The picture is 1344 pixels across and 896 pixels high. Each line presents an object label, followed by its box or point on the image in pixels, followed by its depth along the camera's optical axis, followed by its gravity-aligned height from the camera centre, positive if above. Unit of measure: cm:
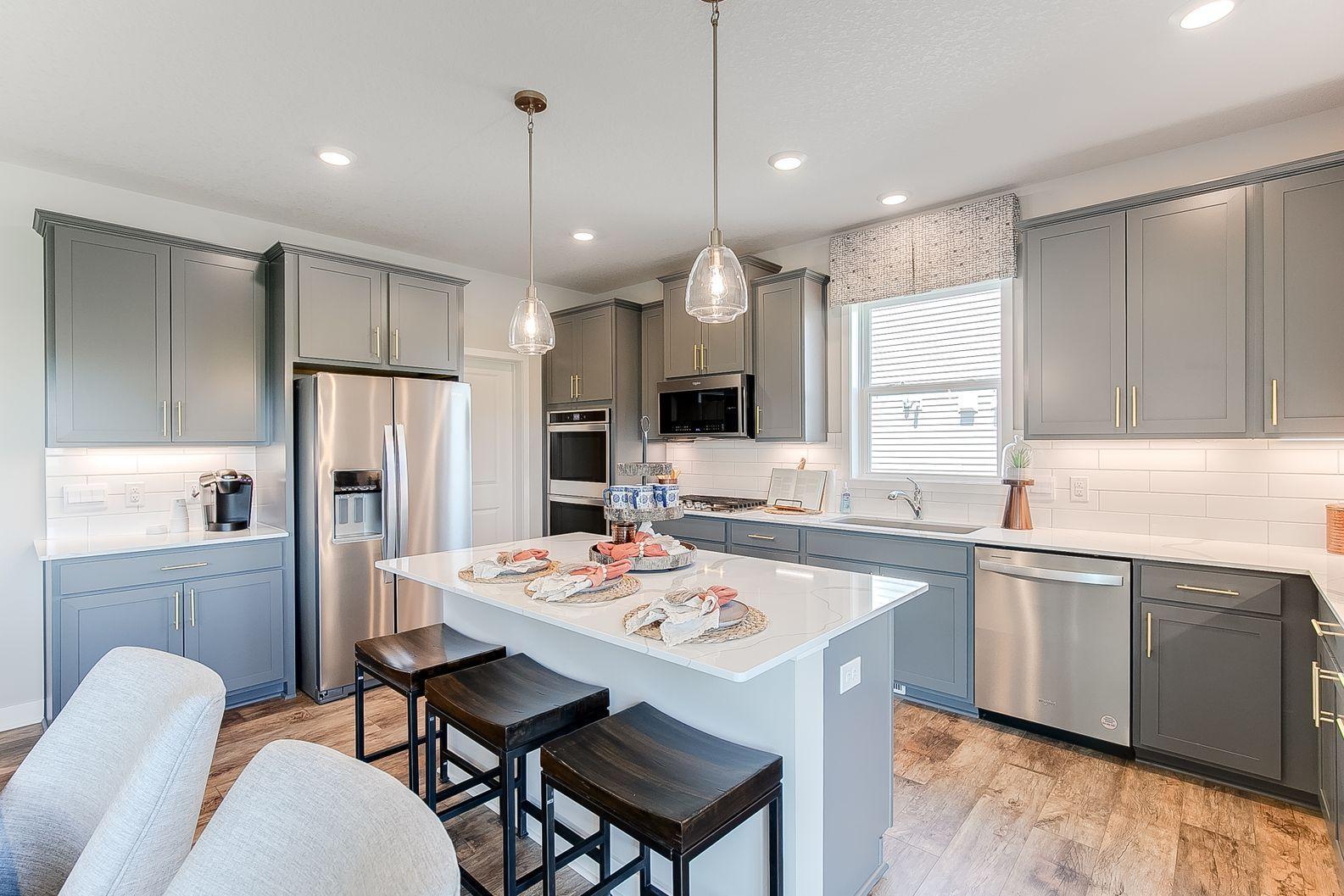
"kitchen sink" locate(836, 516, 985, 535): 334 -46
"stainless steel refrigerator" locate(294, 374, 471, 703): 342 -33
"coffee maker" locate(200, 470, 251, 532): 343 -29
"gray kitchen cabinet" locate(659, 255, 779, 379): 419 +72
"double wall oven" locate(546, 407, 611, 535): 471 -18
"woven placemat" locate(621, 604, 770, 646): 148 -45
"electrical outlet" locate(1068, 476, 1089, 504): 321 -24
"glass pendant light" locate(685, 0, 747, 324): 196 +50
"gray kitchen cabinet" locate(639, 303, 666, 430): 481 +65
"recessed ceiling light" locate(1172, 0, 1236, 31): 191 +130
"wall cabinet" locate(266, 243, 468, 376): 348 +79
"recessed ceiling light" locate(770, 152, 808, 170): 292 +131
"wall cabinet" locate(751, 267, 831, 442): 396 +56
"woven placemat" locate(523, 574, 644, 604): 184 -44
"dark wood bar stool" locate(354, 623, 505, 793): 203 -71
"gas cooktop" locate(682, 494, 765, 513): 419 -41
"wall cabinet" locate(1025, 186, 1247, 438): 262 +53
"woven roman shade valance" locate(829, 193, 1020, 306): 332 +107
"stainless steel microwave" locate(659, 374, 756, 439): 419 +25
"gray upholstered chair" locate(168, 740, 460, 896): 65 -43
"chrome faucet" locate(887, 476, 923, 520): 373 -33
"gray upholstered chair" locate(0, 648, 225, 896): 87 -54
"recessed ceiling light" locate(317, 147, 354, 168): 285 +132
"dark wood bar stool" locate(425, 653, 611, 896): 162 -73
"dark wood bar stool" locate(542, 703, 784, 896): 126 -73
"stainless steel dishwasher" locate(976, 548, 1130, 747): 267 -88
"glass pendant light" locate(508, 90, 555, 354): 255 +47
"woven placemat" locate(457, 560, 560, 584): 209 -44
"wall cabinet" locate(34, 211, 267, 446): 297 +55
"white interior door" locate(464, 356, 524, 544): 498 -2
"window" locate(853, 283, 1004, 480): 357 +34
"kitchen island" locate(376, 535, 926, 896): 154 -68
